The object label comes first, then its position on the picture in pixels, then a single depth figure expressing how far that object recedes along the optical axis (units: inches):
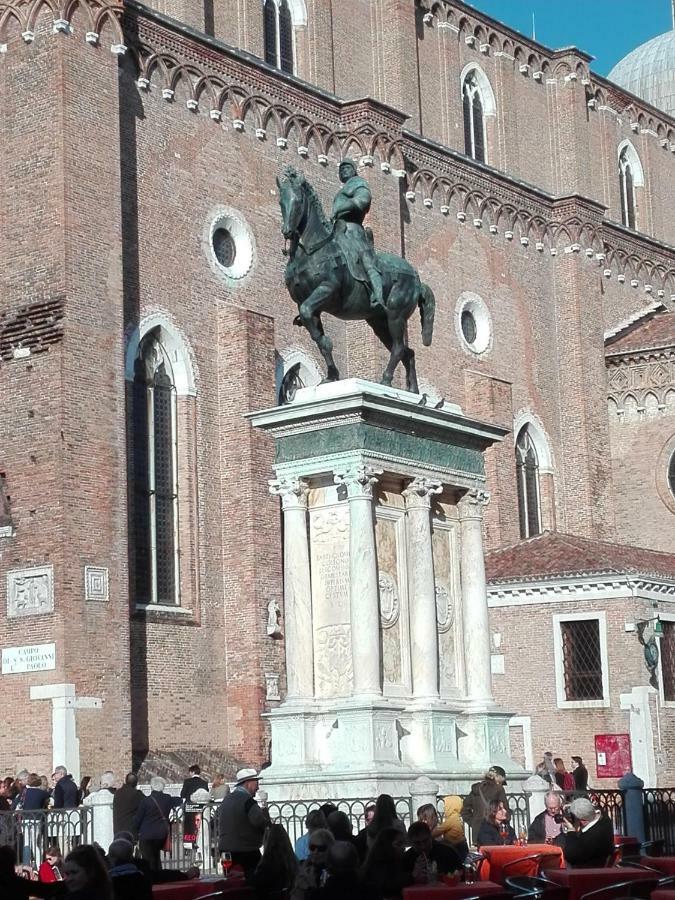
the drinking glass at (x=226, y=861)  560.1
